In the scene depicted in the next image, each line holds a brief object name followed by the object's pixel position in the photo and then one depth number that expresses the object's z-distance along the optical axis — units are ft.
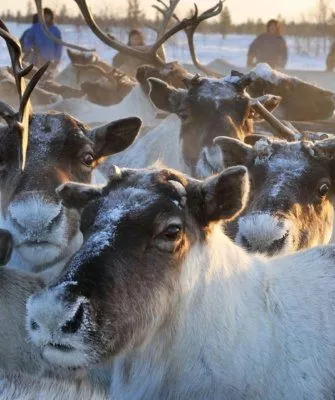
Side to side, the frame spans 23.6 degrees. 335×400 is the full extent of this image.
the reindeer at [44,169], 14.69
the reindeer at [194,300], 10.88
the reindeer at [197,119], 22.03
